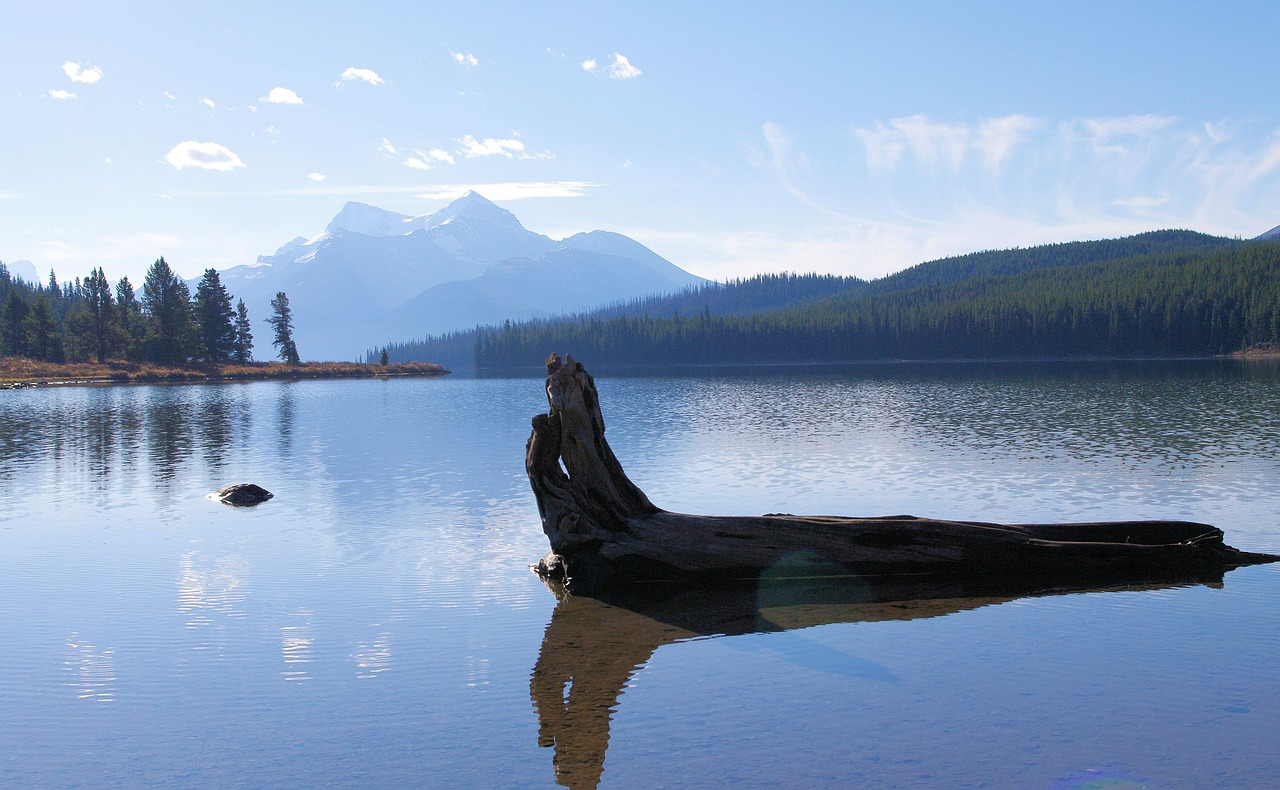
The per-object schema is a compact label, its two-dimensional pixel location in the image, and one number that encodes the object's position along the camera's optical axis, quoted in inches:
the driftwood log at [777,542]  629.3
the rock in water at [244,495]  1040.8
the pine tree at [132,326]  5393.7
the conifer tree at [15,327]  5521.7
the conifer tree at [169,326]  5374.0
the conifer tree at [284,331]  6579.7
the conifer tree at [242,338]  6092.5
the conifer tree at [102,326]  5477.4
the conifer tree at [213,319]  5718.5
